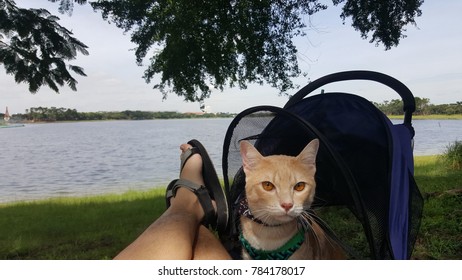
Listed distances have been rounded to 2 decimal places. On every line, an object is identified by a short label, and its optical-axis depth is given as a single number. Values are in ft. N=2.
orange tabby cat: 2.77
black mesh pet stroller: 2.57
